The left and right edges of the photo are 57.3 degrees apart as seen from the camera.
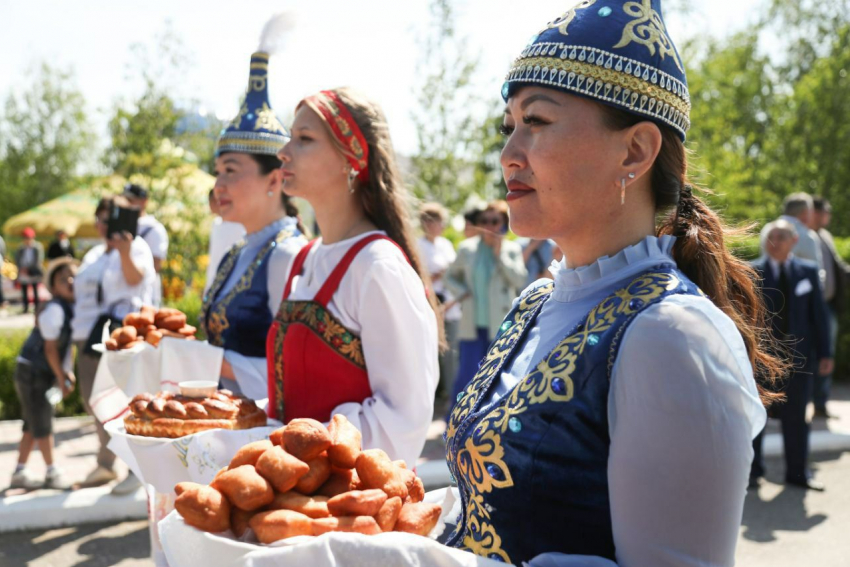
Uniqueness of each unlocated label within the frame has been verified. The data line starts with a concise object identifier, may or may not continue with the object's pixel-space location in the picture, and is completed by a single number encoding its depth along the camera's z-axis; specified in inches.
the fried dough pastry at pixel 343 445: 64.2
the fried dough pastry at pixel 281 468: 58.1
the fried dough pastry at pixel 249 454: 60.8
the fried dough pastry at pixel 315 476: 60.1
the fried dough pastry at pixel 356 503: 57.6
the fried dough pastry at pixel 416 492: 68.8
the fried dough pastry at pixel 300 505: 57.1
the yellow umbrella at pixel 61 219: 985.5
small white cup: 107.9
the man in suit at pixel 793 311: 257.3
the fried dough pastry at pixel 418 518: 60.6
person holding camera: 236.5
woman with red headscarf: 100.7
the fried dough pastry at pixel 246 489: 56.3
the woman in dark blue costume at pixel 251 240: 134.5
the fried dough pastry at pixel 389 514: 59.1
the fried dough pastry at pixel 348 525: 55.4
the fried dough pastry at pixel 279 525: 54.1
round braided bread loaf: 100.4
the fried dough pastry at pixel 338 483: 62.0
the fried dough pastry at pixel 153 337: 141.5
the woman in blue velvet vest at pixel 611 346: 48.1
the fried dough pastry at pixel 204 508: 55.6
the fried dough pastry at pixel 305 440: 60.7
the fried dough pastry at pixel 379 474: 62.4
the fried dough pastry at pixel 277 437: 62.8
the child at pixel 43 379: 239.6
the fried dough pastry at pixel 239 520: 56.9
